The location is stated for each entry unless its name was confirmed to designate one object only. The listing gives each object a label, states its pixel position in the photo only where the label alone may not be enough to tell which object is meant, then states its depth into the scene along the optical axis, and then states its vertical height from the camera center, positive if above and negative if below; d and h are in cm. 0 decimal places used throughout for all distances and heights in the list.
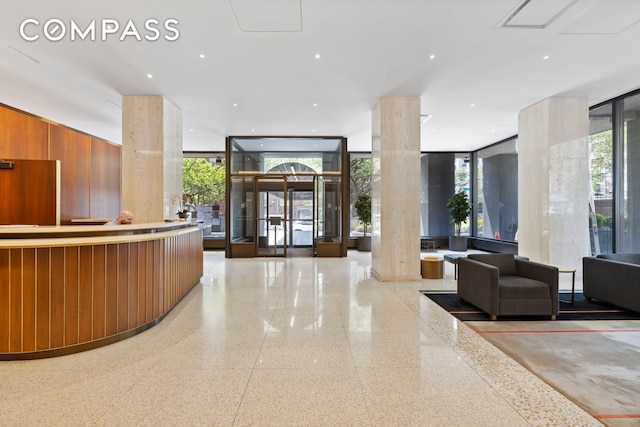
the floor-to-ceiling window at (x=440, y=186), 1317 +115
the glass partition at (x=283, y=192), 1058 +73
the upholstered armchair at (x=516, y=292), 452 -106
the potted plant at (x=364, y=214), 1197 +2
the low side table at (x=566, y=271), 516 -87
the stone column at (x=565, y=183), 698 +67
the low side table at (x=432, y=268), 715 -116
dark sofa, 474 -98
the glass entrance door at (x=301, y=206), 1083 +28
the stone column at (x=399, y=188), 702 +57
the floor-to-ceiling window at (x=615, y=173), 666 +88
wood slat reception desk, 319 -76
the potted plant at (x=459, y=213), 1190 +6
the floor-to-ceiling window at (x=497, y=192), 1087 +81
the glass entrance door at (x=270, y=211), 1067 +12
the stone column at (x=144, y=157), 682 +119
